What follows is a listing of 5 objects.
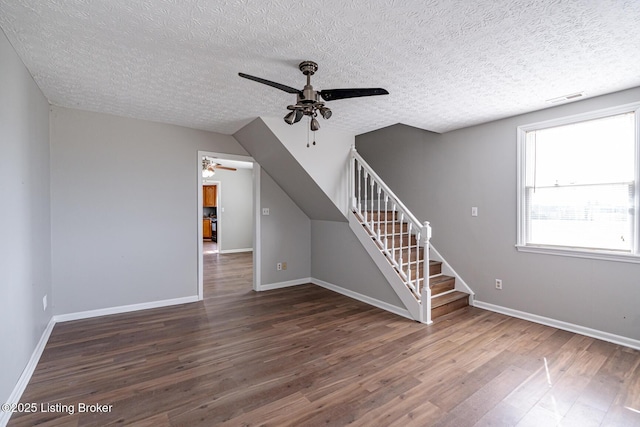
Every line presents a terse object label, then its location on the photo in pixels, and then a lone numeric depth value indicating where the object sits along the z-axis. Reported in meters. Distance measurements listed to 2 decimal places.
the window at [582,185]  2.81
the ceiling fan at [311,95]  2.17
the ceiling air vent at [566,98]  2.86
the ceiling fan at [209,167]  6.84
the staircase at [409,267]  3.45
